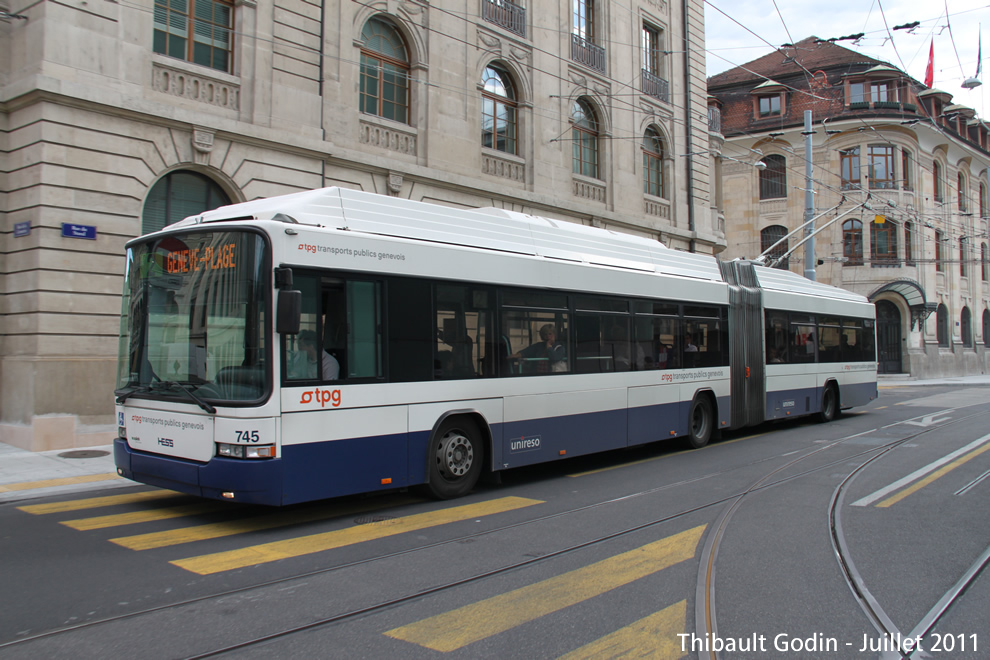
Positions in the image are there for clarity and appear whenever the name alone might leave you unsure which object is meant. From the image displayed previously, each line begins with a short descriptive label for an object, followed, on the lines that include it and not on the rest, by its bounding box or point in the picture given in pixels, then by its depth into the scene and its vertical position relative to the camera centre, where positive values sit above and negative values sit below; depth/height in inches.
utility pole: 934.4 +189.9
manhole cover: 446.9 -56.3
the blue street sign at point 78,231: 476.7 +83.0
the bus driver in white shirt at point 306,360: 269.7 -0.2
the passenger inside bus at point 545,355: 368.2 +2.1
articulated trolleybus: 263.4 +4.9
